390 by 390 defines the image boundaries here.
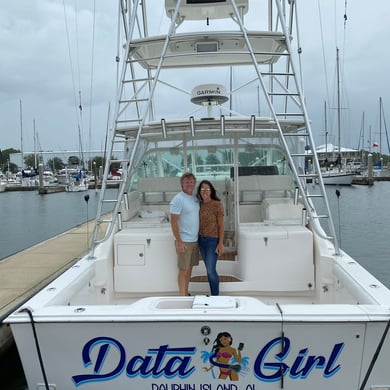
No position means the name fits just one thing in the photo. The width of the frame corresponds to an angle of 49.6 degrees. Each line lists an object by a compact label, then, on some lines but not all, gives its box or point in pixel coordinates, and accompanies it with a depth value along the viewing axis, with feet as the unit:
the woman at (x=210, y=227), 14.11
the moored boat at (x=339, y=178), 127.44
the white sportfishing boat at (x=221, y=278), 9.30
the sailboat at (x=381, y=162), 165.27
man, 13.55
